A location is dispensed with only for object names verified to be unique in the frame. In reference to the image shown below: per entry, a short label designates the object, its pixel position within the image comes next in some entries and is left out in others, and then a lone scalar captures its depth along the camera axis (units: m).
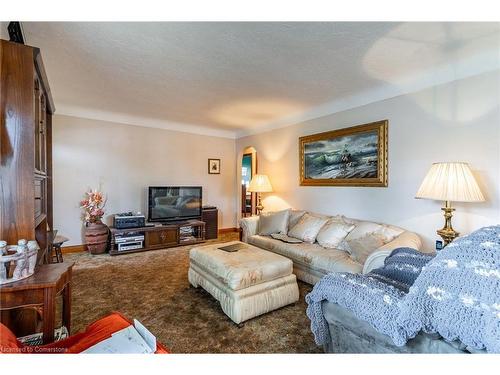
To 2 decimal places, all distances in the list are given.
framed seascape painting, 3.03
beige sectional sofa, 2.11
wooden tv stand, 3.93
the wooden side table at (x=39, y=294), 1.15
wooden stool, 2.97
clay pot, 3.84
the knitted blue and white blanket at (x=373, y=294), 1.02
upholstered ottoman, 2.05
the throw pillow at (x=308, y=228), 3.23
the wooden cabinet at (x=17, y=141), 1.29
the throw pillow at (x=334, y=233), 2.93
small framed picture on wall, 5.40
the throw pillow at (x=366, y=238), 2.43
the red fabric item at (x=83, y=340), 0.88
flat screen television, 4.43
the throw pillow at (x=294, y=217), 3.66
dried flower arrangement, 3.93
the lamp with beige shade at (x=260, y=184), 4.39
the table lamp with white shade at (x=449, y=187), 1.99
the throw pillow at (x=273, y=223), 3.62
